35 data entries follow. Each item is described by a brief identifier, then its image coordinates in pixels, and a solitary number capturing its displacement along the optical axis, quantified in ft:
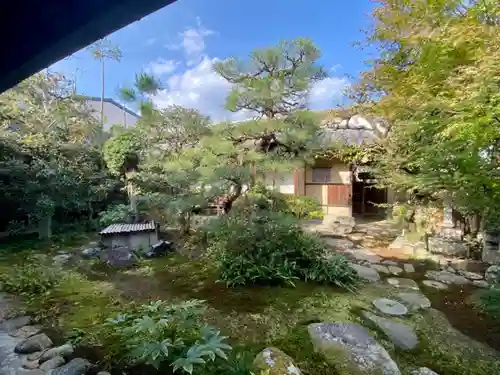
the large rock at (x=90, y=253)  16.15
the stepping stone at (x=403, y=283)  12.22
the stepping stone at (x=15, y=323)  8.60
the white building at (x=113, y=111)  48.04
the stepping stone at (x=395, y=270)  14.12
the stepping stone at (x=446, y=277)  12.82
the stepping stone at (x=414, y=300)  10.39
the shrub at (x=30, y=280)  11.35
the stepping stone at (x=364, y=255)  16.12
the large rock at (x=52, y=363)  6.64
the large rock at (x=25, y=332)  8.19
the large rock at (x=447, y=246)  15.98
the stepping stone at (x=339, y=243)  18.69
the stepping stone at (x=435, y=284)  12.24
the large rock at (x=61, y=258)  15.14
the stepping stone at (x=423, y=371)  6.69
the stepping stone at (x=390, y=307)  9.87
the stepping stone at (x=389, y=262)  15.27
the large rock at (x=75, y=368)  6.40
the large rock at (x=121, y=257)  14.67
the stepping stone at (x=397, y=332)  8.00
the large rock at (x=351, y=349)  6.64
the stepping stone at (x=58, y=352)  7.04
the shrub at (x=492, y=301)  8.13
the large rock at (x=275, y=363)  6.16
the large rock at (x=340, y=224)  23.06
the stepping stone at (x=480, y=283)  12.22
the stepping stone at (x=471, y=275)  13.19
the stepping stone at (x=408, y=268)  14.39
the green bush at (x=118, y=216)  20.56
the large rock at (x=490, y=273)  12.27
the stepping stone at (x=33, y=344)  7.35
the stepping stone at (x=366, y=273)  13.30
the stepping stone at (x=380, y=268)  14.26
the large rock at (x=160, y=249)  16.12
